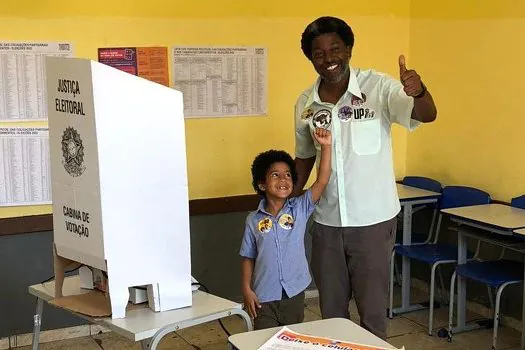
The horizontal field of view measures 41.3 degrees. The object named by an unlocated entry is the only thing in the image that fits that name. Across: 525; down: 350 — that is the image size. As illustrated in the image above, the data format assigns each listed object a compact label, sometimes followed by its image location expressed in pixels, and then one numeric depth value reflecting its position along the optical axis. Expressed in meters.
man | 2.61
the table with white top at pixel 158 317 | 2.07
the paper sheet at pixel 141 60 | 3.97
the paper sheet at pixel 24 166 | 3.81
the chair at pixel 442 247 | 4.05
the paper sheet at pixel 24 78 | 3.74
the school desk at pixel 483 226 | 3.58
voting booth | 2.07
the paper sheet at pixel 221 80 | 4.14
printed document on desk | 1.91
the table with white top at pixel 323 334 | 1.96
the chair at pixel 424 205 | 4.45
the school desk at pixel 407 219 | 4.27
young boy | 2.77
